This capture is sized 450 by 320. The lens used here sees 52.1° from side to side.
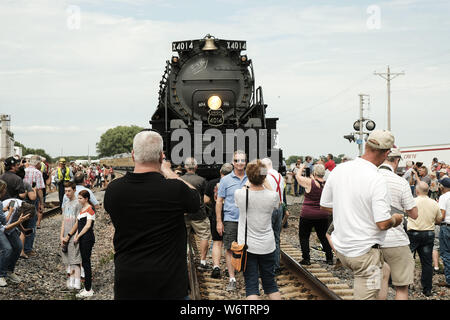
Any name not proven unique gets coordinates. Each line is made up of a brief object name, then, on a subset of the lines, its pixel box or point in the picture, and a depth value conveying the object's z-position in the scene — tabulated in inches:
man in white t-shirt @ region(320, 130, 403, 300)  155.4
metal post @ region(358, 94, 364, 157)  771.6
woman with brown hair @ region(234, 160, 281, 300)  193.9
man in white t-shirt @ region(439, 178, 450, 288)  292.4
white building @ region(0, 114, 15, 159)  1304.1
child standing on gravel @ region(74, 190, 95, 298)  266.7
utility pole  1552.7
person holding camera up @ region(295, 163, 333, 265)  326.0
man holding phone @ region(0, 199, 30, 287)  272.2
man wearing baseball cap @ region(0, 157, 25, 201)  339.3
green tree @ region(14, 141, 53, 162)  3430.6
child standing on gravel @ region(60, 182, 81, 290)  269.9
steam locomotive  457.4
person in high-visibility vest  568.3
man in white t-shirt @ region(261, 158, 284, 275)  272.8
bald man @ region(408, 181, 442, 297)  274.2
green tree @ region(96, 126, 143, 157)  5403.5
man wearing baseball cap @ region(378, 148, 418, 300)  179.3
